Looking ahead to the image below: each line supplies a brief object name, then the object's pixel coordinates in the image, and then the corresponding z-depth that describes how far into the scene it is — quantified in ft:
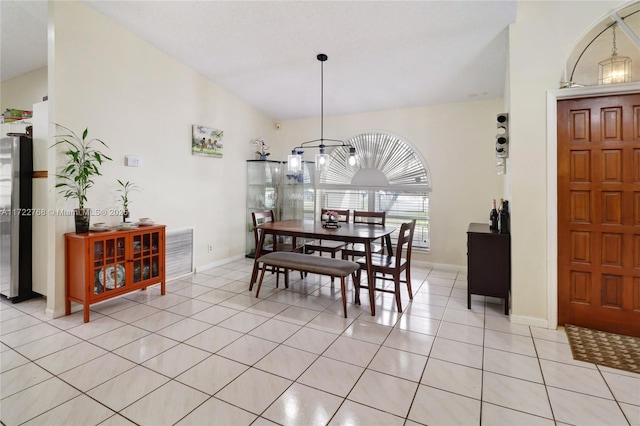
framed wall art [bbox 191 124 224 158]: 14.69
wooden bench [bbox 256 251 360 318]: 10.32
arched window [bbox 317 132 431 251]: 16.96
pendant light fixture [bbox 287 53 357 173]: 12.14
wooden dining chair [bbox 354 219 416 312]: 10.61
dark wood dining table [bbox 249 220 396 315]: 10.58
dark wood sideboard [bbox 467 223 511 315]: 10.21
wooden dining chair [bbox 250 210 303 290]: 13.20
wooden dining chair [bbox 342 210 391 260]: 13.22
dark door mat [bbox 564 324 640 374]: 7.44
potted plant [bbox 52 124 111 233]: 9.93
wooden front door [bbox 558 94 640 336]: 8.64
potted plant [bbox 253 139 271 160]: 18.61
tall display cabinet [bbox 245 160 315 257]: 18.45
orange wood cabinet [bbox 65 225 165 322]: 9.73
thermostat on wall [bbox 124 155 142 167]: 11.87
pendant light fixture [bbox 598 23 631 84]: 8.85
